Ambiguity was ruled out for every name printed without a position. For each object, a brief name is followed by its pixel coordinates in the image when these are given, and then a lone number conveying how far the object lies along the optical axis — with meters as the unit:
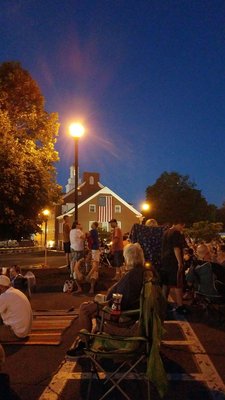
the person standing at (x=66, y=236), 15.07
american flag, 52.50
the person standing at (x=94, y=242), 13.31
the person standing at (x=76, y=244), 12.90
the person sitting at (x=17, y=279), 11.00
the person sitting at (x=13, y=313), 6.46
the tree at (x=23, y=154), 13.74
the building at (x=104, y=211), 51.84
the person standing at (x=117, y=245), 13.52
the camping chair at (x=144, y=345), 4.38
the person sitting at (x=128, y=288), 5.76
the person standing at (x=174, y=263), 8.84
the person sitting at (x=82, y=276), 12.10
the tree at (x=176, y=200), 57.50
